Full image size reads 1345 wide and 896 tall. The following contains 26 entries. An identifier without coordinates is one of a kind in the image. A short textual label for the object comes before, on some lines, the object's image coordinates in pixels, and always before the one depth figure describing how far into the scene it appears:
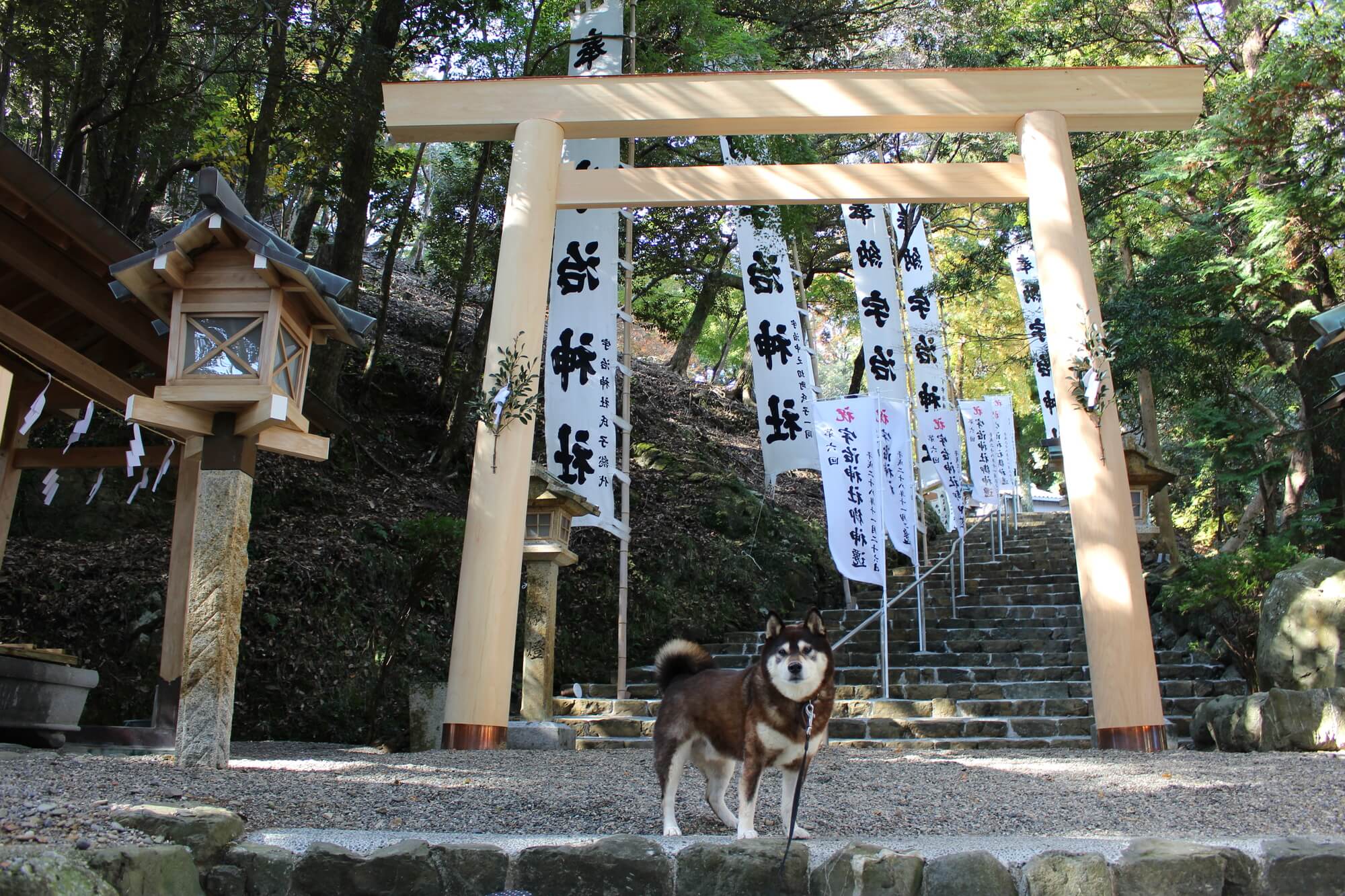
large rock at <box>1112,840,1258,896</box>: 3.11
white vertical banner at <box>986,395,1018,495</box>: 15.30
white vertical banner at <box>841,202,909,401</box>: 11.67
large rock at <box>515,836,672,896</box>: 3.26
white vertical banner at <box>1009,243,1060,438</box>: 12.98
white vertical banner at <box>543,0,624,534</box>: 8.99
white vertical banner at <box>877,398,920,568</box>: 9.43
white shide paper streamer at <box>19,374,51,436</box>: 6.29
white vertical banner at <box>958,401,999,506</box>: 14.55
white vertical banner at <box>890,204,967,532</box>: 12.54
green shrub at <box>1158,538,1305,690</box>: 8.91
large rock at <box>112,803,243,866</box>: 3.29
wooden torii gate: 7.64
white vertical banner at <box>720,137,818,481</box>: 10.23
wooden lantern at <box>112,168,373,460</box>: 5.32
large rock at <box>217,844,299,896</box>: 3.26
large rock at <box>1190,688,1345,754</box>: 6.35
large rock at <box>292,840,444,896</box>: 3.25
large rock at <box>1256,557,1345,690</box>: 7.39
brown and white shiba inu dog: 3.56
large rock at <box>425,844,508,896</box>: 3.29
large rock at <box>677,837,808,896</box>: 3.22
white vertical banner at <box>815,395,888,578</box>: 8.91
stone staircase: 7.97
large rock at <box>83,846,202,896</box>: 2.87
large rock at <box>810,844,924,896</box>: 3.13
